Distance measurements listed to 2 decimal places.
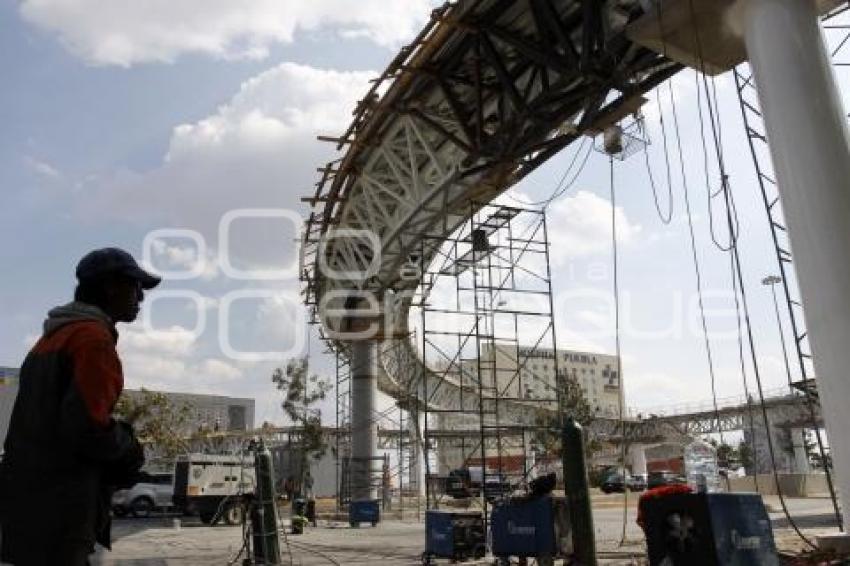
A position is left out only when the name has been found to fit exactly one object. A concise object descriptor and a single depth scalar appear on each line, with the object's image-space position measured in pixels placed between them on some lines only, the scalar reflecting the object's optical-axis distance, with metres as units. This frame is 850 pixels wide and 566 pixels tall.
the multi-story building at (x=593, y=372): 104.91
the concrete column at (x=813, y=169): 7.85
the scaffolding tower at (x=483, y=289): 18.36
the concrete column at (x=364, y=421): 28.84
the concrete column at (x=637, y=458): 66.81
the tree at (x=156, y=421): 42.72
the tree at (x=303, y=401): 39.12
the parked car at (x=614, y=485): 46.47
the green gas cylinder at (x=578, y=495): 9.34
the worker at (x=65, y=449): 2.59
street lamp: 11.32
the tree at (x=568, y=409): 43.59
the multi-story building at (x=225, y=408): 96.91
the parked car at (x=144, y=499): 31.44
